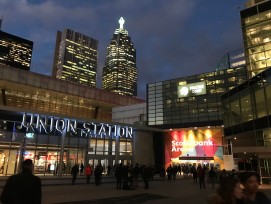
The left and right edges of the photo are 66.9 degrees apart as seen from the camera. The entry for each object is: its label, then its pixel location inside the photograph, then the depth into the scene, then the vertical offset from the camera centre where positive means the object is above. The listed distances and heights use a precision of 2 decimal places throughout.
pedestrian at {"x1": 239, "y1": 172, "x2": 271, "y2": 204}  2.88 -0.54
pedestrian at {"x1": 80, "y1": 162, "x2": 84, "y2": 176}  25.01 -2.17
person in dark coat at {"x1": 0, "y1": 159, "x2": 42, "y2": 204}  3.50 -0.66
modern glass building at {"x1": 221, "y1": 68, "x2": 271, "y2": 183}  18.05 +3.01
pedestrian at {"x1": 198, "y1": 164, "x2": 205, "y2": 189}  16.46 -1.73
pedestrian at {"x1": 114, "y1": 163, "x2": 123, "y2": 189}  15.66 -1.73
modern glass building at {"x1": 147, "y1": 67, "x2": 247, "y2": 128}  38.14 +10.18
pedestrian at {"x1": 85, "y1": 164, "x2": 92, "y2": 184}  18.53 -1.81
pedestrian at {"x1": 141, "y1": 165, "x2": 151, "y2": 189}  15.79 -1.72
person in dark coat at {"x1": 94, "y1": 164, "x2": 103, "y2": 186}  16.96 -1.88
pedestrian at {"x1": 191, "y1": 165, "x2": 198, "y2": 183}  20.98 -2.16
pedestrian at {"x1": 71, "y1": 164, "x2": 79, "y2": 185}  17.15 -1.76
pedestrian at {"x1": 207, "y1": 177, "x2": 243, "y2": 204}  2.50 -0.49
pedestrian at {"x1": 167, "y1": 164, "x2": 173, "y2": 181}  23.77 -2.33
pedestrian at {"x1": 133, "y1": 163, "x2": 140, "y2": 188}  16.66 -1.78
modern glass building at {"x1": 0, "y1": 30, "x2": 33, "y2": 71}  141.59 +67.56
